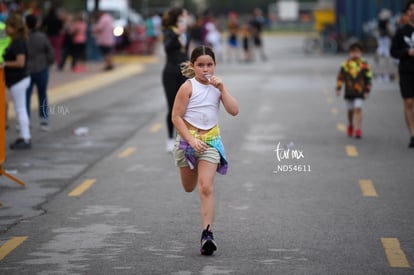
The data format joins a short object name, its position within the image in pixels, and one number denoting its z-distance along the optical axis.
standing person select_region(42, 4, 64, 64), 37.41
